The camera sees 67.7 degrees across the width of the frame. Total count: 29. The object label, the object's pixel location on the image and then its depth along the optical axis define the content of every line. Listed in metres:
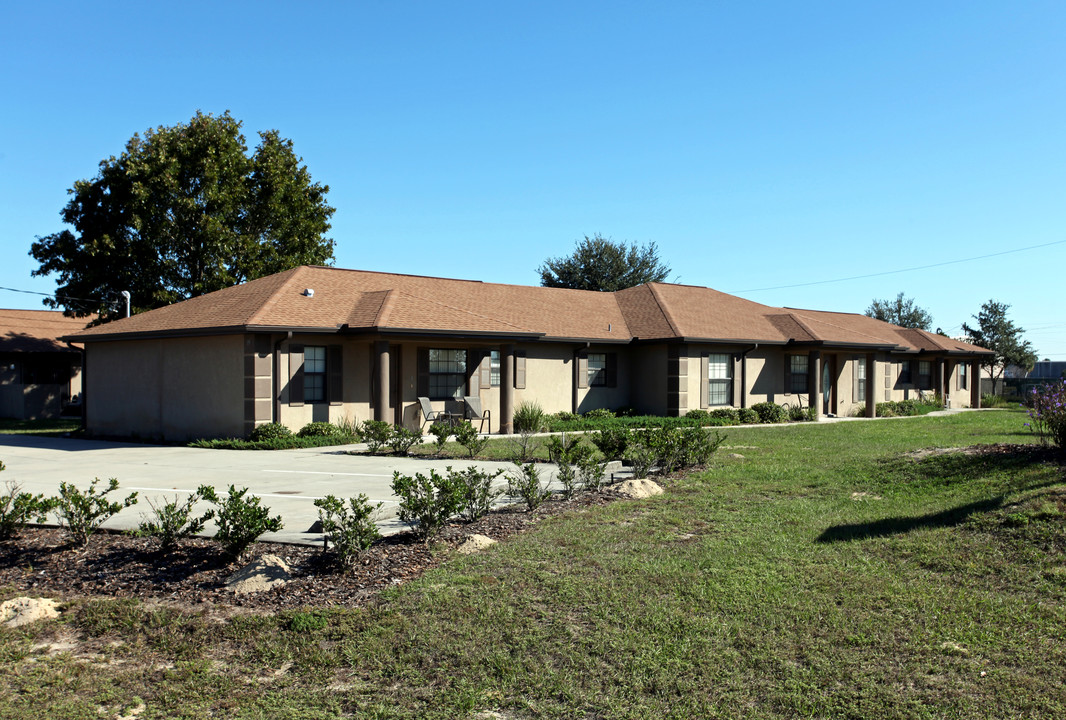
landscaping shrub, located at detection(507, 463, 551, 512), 9.42
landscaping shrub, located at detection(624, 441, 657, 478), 11.95
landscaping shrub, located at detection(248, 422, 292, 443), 18.38
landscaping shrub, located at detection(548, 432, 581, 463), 10.82
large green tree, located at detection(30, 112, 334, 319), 30.61
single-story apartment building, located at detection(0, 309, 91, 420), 33.72
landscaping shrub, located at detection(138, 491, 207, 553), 7.43
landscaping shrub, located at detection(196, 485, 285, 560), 6.87
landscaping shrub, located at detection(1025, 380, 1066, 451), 10.23
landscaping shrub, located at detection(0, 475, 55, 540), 8.20
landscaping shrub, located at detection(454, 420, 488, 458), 14.95
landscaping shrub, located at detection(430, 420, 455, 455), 15.73
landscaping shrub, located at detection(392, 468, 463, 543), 7.76
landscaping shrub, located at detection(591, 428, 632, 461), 12.73
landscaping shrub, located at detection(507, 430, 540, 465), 14.27
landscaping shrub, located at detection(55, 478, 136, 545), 7.84
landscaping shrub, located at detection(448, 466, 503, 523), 8.69
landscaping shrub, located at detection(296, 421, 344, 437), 19.17
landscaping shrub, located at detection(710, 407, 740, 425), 25.56
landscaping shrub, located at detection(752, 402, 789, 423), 26.50
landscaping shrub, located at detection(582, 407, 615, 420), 24.83
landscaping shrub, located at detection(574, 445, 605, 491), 10.63
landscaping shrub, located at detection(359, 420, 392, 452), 16.34
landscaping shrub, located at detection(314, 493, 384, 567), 6.84
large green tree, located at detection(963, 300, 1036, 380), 53.66
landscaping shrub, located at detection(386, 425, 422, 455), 15.96
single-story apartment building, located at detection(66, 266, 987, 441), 19.59
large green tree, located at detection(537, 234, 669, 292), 49.78
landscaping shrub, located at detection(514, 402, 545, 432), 22.39
